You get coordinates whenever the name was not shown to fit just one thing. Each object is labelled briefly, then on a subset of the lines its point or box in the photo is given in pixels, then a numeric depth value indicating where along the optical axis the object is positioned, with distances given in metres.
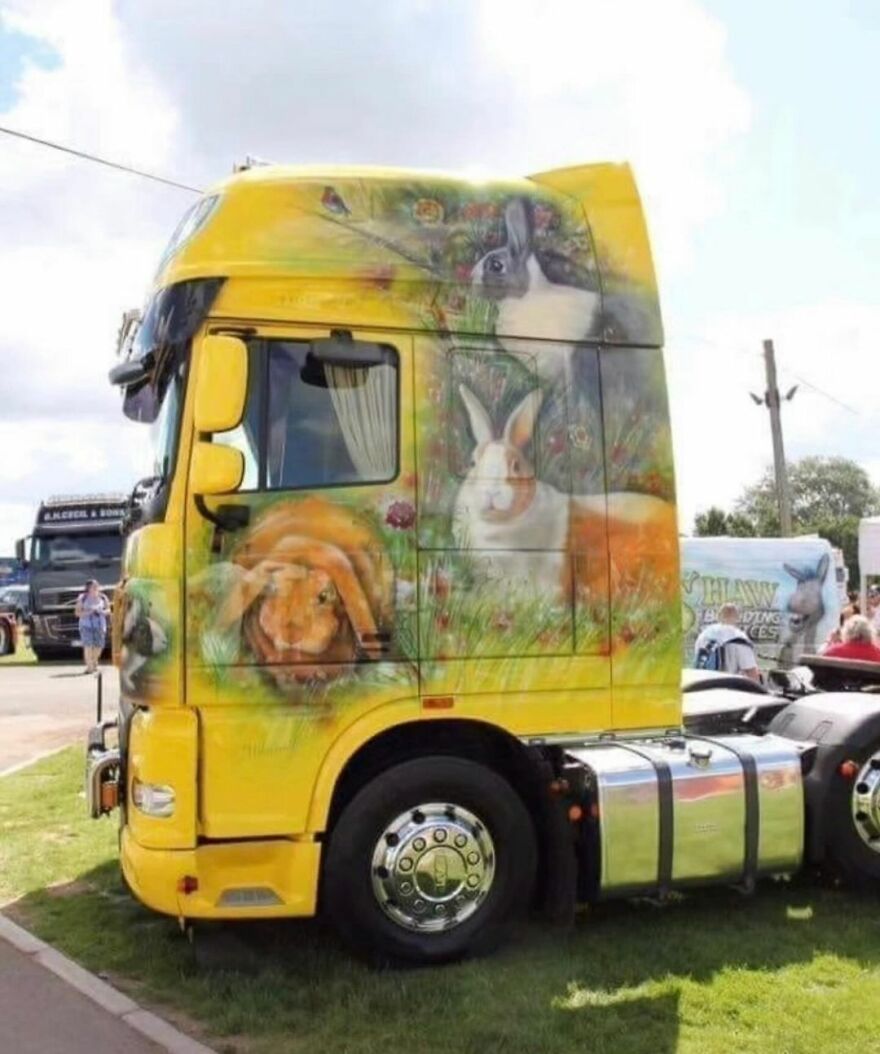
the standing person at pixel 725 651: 9.94
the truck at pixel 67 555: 25.23
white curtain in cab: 5.34
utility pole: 28.58
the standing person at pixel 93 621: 20.92
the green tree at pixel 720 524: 68.56
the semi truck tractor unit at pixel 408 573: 5.08
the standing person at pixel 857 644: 8.88
